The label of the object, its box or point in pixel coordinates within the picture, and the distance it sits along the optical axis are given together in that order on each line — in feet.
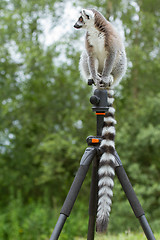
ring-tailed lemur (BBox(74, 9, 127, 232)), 7.76
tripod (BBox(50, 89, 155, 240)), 7.65
